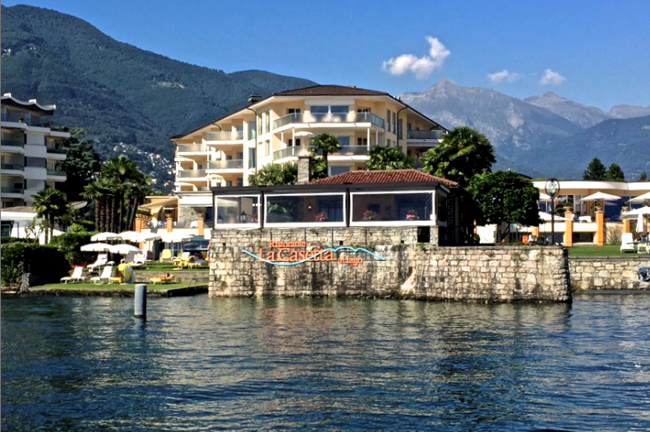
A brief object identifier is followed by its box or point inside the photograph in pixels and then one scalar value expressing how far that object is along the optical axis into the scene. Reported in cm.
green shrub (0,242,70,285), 4859
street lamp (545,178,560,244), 4259
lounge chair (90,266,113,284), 4922
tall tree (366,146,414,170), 6191
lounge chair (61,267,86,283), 5025
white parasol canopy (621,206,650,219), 5609
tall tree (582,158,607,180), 10981
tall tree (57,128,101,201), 10789
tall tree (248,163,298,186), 6434
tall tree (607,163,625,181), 9956
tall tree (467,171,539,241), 5206
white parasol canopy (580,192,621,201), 7044
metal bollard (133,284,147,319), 3422
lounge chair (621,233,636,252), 5072
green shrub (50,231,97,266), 5419
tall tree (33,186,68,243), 6391
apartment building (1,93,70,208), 9000
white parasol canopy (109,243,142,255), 5197
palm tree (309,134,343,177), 6581
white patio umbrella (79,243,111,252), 5212
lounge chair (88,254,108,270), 5194
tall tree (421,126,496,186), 5650
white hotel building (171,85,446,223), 7162
